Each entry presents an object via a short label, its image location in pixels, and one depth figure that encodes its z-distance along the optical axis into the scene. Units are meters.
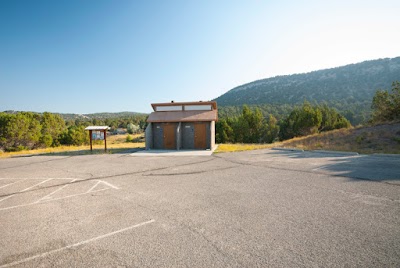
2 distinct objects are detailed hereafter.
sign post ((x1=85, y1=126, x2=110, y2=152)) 19.30
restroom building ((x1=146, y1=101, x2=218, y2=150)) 20.20
